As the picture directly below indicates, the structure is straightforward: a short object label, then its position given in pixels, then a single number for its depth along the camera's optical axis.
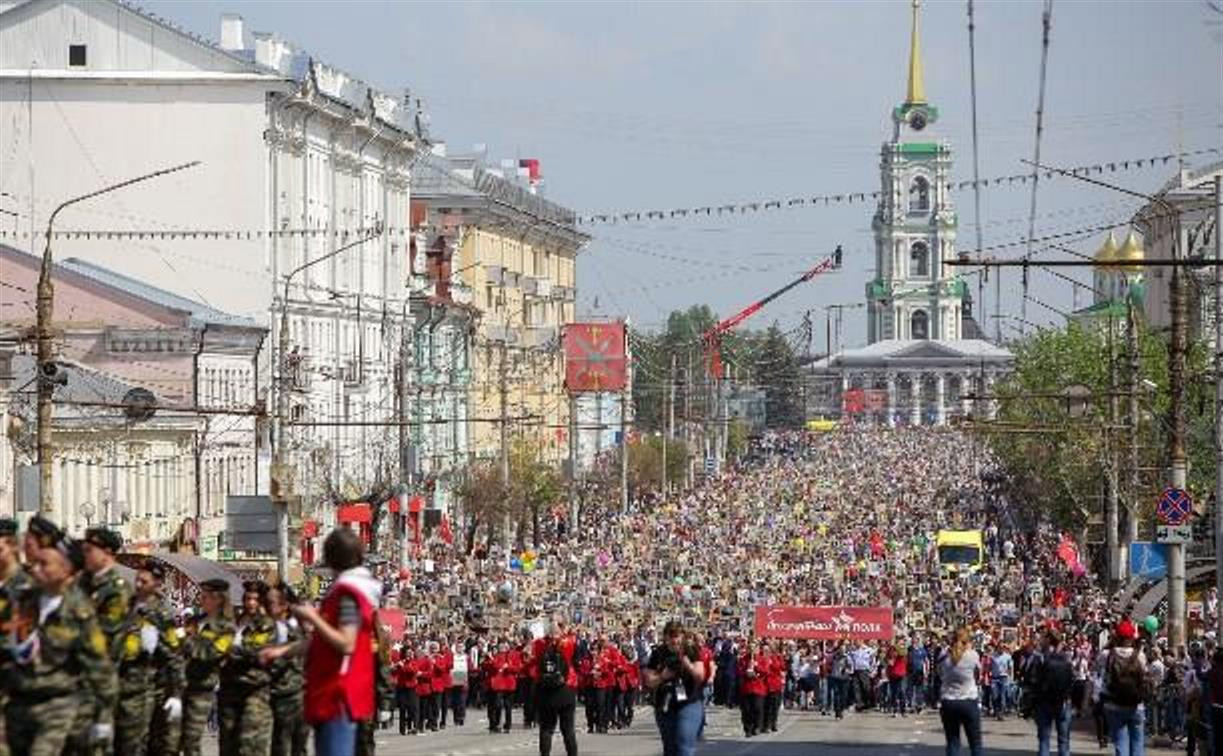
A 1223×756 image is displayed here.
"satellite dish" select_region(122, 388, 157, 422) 61.42
